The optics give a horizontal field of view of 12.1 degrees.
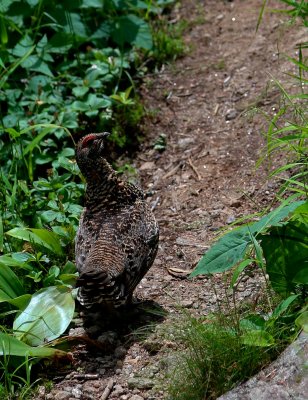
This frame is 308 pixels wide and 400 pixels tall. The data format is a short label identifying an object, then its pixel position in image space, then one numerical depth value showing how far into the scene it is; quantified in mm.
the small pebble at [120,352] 10246
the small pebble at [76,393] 9756
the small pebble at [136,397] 9436
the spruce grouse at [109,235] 9964
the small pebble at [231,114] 14663
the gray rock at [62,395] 9721
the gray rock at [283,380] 8126
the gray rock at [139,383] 9586
